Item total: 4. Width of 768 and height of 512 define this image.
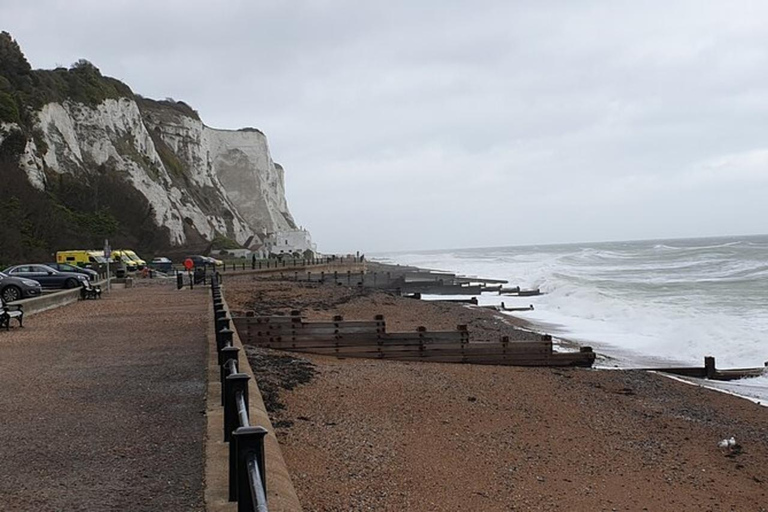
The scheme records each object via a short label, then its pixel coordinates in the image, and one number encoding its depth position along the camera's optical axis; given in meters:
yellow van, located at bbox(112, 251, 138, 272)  46.03
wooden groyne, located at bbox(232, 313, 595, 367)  15.41
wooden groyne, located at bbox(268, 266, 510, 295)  48.31
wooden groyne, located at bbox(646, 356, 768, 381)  15.77
